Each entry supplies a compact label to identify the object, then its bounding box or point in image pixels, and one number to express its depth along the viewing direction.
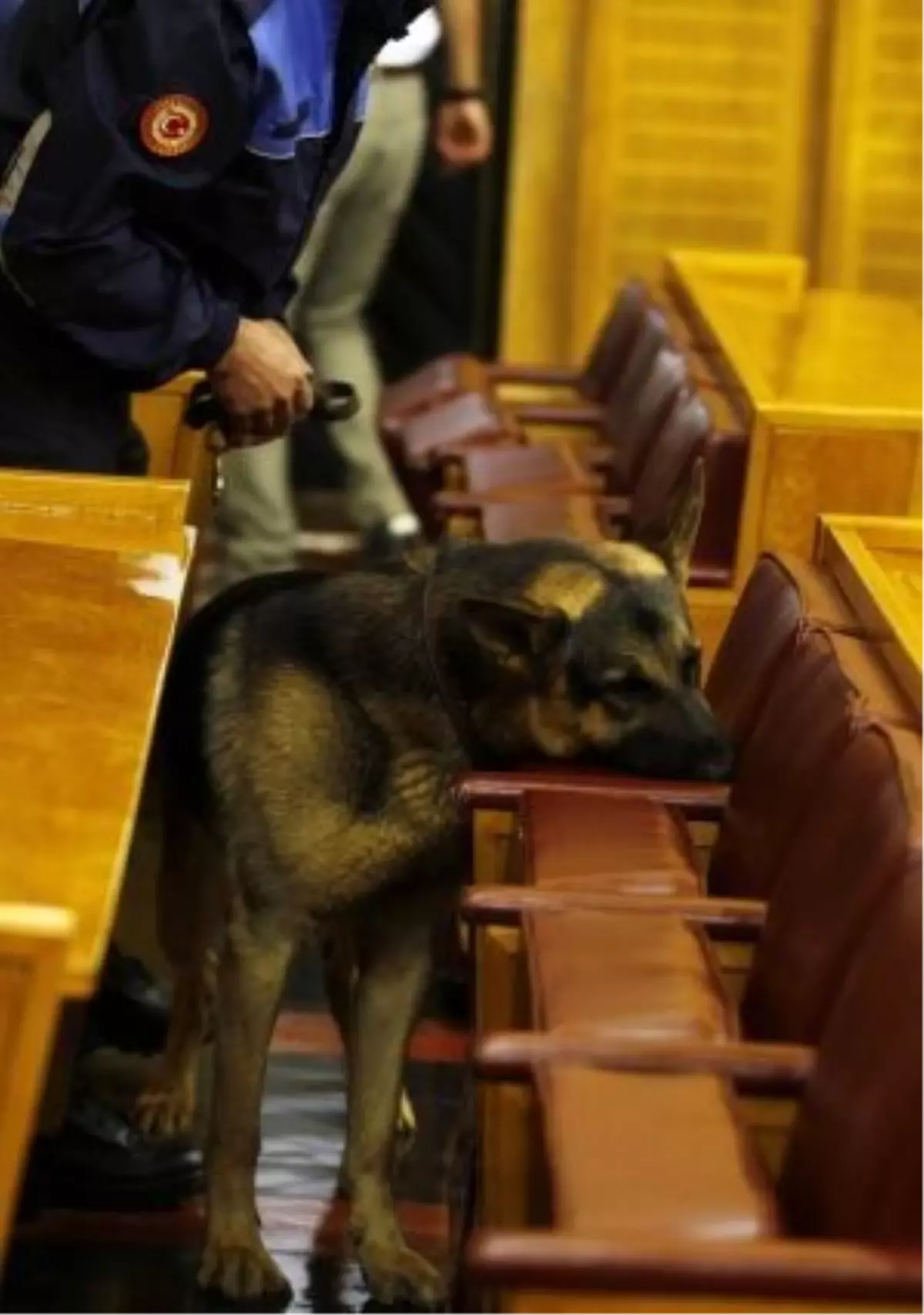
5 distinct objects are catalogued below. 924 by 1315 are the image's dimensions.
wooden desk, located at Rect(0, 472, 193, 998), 4.03
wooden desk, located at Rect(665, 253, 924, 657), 7.84
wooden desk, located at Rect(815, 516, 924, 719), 5.66
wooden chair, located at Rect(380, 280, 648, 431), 10.86
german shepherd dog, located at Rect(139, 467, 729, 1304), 6.27
